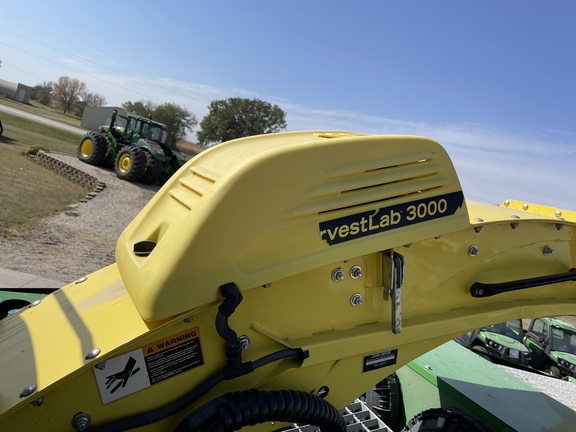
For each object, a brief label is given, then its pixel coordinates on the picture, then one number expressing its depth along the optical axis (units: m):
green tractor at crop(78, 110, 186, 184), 15.68
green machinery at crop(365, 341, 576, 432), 2.72
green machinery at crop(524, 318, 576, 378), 8.26
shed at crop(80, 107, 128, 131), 55.59
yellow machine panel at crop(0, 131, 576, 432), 1.67
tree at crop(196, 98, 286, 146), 52.56
